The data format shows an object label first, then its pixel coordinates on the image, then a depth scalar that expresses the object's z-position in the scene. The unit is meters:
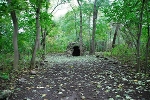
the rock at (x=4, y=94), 6.38
